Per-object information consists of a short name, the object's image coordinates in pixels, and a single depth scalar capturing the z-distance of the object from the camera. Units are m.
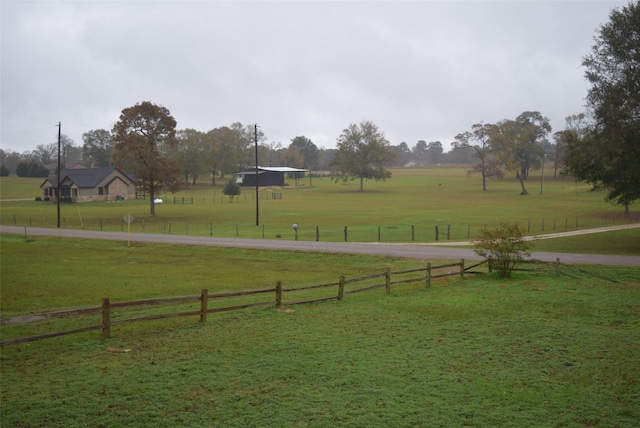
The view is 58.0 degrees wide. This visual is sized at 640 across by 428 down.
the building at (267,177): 134.38
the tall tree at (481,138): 120.64
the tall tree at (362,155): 128.75
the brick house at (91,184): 94.56
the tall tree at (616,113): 34.09
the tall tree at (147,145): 66.12
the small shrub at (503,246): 23.53
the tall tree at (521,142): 118.56
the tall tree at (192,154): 132.12
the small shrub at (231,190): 93.56
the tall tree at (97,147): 156.25
